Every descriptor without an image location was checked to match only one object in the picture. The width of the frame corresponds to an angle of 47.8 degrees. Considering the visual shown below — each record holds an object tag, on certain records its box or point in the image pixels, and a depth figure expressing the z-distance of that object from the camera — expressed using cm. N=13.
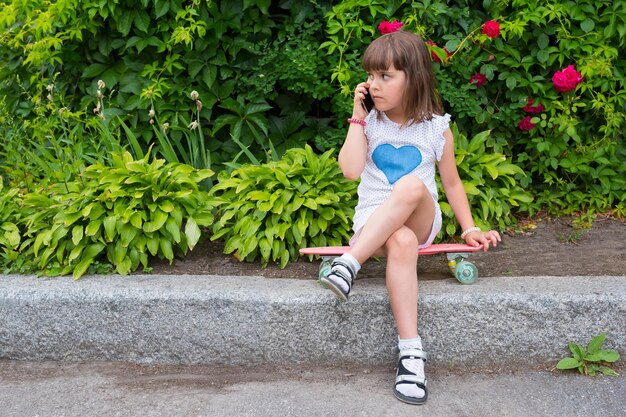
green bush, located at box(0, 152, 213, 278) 335
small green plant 294
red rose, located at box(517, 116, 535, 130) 414
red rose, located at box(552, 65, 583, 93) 394
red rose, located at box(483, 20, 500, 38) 386
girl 287
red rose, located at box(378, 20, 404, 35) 363
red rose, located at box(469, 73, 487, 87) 409
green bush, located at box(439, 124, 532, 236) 377
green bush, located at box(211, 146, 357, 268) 344
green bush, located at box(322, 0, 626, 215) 399
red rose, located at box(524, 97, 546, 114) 413
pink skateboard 309
